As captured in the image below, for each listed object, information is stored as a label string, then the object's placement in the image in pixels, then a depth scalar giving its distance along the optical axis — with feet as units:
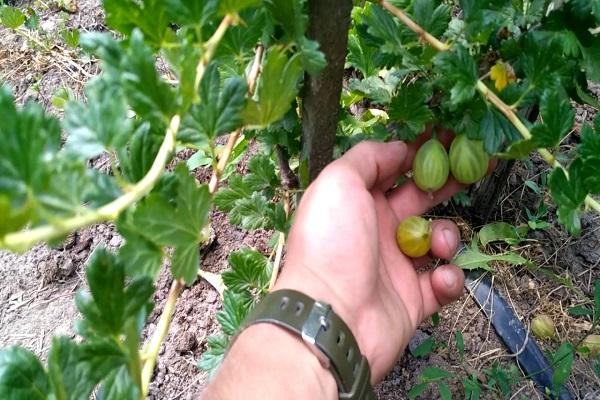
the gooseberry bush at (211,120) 0.39
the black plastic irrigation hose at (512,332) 1.30
